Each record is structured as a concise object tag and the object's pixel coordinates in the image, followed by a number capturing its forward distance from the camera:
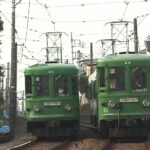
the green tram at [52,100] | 24.25
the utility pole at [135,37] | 35.69
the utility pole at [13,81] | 32.34
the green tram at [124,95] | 21.59
